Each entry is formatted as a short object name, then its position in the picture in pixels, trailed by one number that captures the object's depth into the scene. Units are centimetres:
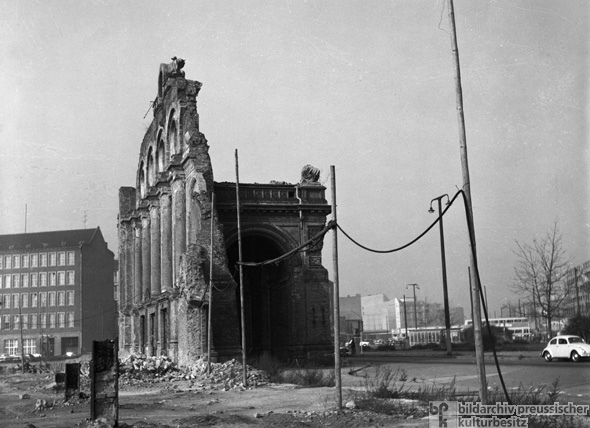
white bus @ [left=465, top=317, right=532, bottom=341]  9588
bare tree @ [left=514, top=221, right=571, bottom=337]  4028
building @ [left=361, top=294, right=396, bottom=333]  14292
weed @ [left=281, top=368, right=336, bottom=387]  2099
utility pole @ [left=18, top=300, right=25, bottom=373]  7742
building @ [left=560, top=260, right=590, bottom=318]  4451
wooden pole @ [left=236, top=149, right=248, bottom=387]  2170
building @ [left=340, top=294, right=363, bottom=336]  13950
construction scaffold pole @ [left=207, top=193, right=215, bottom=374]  2628
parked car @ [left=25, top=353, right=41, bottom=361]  6569
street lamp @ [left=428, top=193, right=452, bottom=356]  3767
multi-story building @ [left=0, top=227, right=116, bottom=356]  7988
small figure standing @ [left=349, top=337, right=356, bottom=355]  5175
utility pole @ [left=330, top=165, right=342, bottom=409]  1408
